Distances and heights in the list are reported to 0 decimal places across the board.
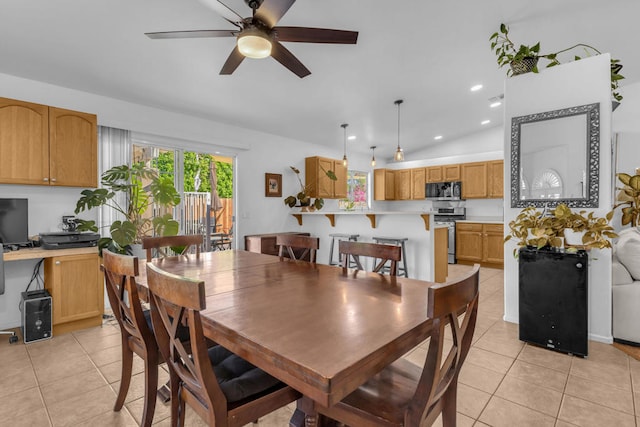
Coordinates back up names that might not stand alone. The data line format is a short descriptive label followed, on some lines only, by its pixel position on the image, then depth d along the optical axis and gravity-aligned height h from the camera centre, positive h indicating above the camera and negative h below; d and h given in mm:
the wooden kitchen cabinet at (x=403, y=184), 7652 +733
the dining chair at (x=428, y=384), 908 -657
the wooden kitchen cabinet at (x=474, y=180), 6406 +706
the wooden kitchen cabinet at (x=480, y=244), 5789 -624
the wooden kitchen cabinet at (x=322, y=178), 6039 +701
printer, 2850 -265
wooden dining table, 793 -386
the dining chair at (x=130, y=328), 1460 -632
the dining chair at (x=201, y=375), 997 -668
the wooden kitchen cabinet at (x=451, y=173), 6793 +906
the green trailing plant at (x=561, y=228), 2438 -132
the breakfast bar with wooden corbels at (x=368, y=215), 4113 -43
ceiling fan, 1780 +1186
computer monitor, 2893 -82
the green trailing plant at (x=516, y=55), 2895 +1583
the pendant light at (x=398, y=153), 4640 +928
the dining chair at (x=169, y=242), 2537 -257
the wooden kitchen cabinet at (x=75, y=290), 2889 -766
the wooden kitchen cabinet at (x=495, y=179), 6223 +693
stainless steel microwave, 6705 +500
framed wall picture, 5480 +516
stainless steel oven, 6324 -170
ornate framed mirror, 2688 +518
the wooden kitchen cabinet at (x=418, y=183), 7363 +723
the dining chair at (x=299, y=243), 2312 -246
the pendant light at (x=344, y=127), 5451 +1574
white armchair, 2627 -711
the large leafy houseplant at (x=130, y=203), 3150 +118
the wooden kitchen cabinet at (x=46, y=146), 2818 +671
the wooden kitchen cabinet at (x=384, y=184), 7680 +719
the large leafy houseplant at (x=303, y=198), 5758 +282
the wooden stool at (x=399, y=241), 4210 -428
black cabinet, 2420 -726
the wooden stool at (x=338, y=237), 4884 -417
